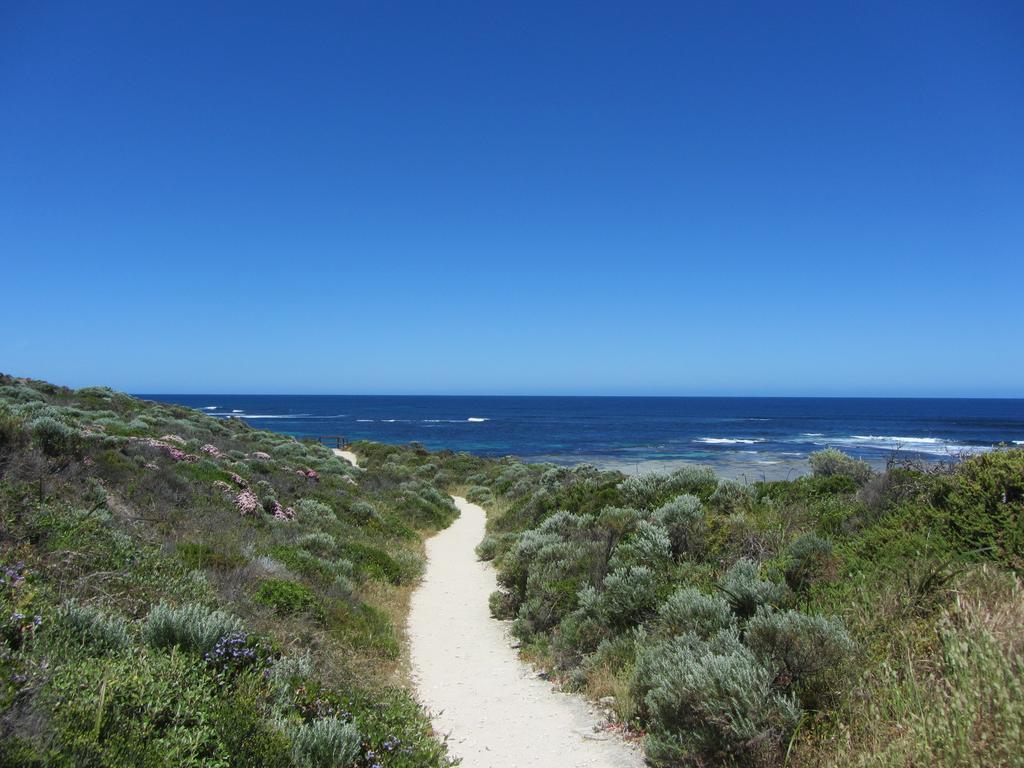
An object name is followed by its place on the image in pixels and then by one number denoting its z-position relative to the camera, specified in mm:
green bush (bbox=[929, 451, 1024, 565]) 5344
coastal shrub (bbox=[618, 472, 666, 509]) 12349
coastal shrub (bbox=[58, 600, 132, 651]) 3900
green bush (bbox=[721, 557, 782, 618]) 5965
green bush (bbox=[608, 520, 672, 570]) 8492
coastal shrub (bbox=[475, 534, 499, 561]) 15544
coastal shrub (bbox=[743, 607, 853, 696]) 4629
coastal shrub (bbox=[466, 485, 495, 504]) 27812
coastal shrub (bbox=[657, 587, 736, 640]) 5852
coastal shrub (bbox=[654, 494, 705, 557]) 8844
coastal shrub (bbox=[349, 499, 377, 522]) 16781
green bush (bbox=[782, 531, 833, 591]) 6418
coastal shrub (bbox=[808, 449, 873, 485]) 11977
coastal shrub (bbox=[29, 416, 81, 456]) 9344
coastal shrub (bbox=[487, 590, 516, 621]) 10883
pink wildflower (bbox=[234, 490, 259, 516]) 11906
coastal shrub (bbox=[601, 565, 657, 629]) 7477
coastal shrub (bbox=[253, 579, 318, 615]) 7176
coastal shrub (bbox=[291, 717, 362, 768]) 3738
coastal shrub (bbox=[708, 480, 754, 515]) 10508
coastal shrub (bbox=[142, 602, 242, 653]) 4355
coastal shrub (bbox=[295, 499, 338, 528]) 14221
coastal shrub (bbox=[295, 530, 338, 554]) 11469
